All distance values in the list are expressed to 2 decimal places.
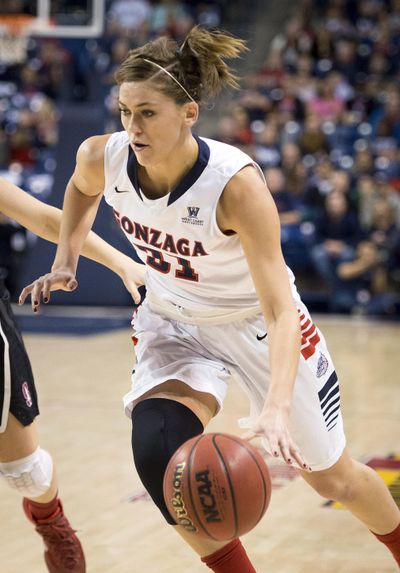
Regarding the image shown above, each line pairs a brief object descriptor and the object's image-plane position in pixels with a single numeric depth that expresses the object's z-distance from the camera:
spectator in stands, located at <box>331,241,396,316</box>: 11.97
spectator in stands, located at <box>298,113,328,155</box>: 13.16
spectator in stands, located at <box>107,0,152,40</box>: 16.59
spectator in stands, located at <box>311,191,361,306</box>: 12.12
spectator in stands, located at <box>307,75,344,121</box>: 14.11
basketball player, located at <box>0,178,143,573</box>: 3.26
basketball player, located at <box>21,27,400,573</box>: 2.84
